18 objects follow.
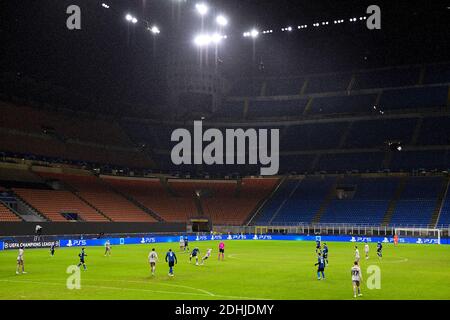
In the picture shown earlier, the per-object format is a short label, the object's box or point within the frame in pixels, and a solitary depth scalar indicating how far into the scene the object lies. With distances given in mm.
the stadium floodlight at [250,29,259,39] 71675
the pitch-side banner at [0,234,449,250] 60525
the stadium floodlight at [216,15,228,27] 62181
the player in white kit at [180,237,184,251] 57738
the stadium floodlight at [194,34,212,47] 70294
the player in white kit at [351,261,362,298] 24953
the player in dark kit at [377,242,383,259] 47594
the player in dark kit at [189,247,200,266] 42394
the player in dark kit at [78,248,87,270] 36375
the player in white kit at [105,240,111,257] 50981
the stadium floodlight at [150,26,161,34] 70238
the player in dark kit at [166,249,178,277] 32972
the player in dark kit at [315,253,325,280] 31469
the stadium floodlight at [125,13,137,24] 63450
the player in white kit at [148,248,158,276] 33719
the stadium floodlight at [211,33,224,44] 73306
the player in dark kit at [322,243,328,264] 38844
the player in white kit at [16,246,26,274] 34562
